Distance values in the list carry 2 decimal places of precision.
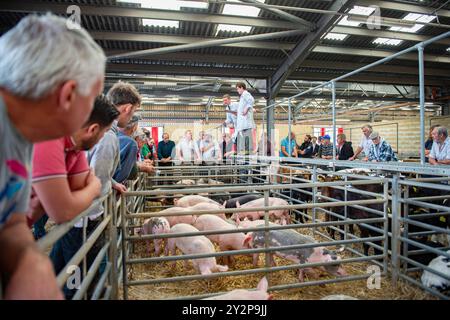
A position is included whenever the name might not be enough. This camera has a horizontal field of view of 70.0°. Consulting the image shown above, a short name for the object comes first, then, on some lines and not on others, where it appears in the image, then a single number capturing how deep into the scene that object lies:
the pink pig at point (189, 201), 4.56
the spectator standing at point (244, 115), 6.16
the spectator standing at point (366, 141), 8.42
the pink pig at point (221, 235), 3.29
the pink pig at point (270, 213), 4.52
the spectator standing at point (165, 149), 9.57
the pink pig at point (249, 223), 3.50
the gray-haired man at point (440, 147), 5.64
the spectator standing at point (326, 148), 10.60
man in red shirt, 1.11
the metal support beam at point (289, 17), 5.52
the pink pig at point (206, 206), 3.82
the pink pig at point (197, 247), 2.76
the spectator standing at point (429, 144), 8.44
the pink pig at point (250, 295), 1.77
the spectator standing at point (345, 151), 9.26
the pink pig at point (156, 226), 3.38
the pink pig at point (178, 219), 3.70
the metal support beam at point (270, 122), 9.57
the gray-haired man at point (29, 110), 0.71
